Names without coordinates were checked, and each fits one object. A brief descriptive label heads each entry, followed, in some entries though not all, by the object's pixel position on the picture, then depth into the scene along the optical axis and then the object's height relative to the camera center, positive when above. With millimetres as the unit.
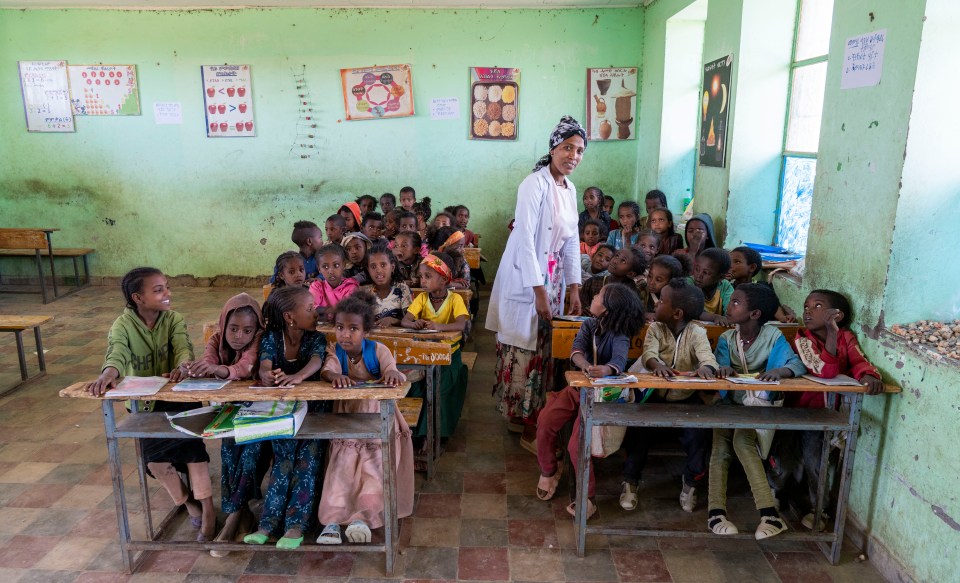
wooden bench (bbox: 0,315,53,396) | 4730 -1217
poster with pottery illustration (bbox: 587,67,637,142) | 7504 +696
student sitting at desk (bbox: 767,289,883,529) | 2838 -867
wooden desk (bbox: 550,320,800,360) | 3268 -898
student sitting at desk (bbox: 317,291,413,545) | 2740 -1276
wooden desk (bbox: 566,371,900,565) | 2514 -1028
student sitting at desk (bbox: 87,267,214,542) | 2754 -878
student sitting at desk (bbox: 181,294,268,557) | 2793 -1208
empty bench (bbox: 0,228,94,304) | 7164 -910
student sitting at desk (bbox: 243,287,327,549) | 2691 -1213
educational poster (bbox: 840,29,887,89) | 2752 +458
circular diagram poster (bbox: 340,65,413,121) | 7602 +822
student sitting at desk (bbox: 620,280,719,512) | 2920 -882
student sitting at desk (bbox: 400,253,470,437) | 3729 -906
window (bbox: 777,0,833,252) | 4176 +299
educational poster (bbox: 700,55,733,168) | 4793 +405
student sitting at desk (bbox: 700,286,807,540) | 2805 -930
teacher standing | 3465 -647
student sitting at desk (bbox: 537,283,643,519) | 2947 -847
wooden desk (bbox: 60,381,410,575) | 2365 -1044
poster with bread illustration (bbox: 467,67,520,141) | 7551 +695
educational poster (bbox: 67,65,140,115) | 7680 +841
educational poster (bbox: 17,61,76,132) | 7680 +767
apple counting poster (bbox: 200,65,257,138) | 7668 +722
